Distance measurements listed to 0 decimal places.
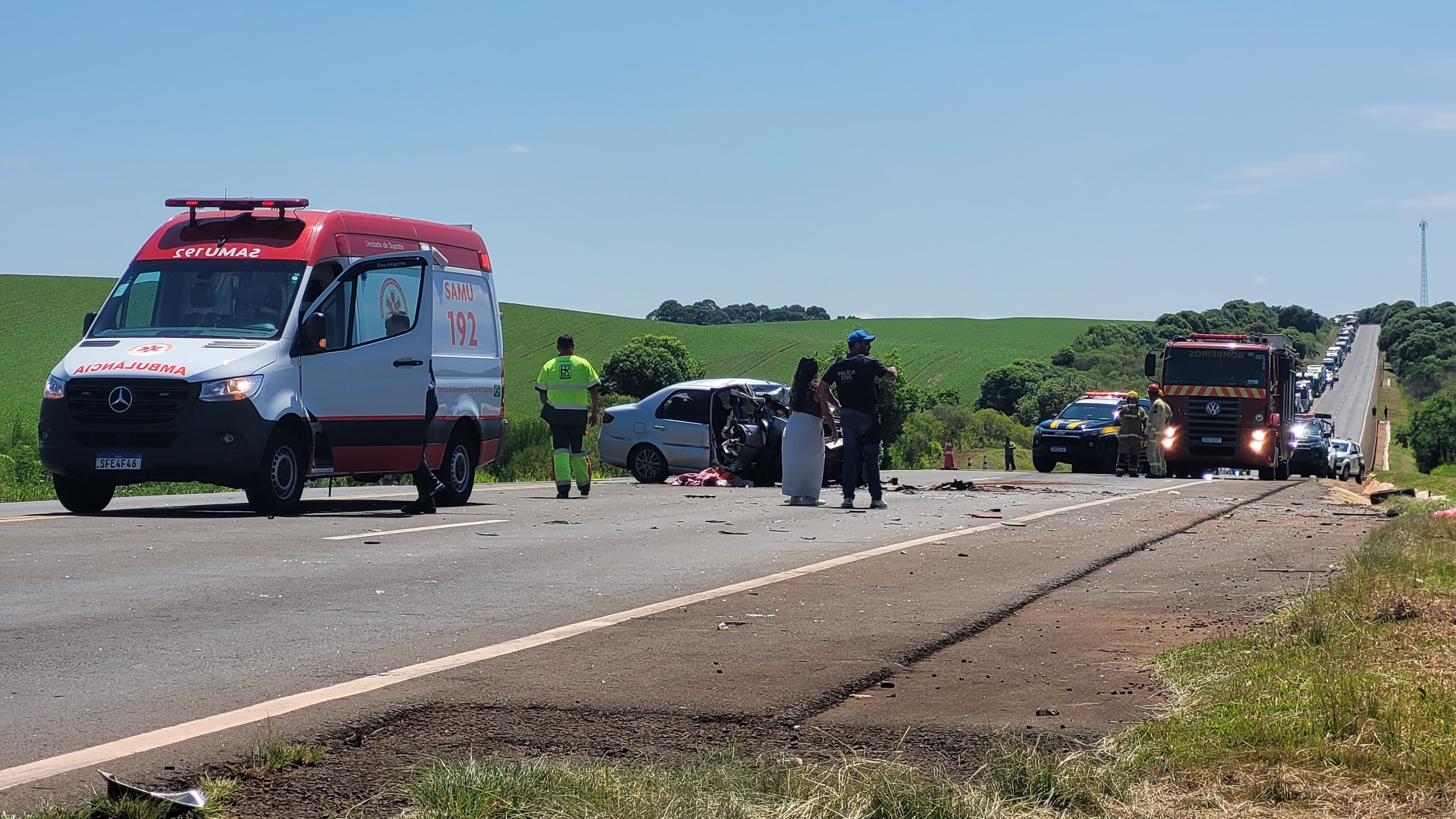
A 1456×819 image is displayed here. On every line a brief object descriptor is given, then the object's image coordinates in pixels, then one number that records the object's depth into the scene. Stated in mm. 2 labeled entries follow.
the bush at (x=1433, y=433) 96750
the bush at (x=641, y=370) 98625
